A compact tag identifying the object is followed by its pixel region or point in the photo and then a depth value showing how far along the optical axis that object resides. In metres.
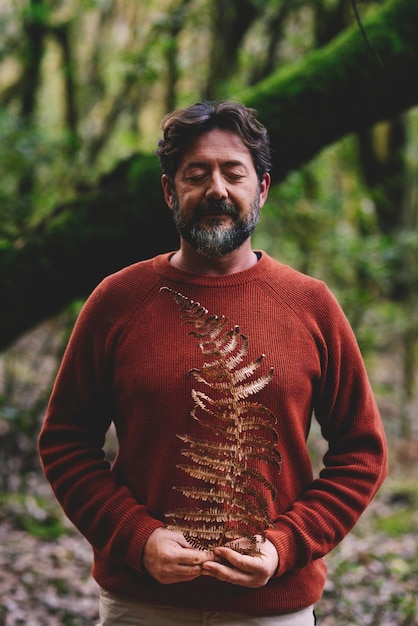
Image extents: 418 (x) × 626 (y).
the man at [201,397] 2.04
